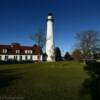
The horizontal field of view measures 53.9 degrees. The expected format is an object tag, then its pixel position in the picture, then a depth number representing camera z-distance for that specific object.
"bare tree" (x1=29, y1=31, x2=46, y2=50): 29.71
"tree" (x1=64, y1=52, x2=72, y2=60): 45.26
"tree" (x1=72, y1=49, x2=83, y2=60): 33.18
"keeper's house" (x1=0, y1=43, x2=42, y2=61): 34.36
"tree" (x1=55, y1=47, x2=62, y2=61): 40.83
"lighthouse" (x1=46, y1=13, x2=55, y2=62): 34.80
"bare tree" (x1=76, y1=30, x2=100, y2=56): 31.01
